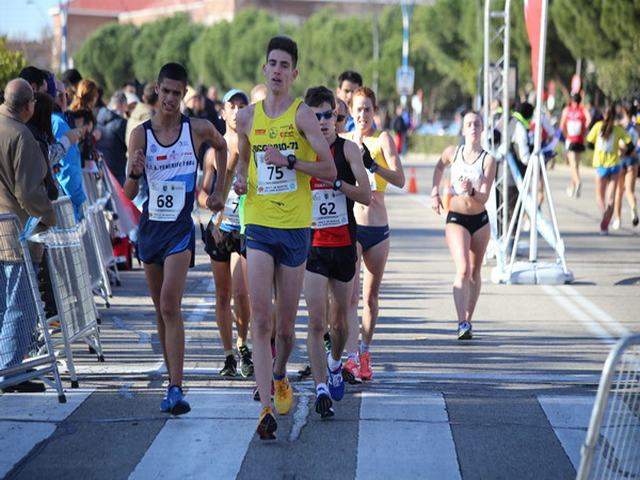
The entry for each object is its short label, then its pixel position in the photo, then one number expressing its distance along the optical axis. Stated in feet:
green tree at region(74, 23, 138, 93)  394.73
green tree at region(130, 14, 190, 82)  396.37
